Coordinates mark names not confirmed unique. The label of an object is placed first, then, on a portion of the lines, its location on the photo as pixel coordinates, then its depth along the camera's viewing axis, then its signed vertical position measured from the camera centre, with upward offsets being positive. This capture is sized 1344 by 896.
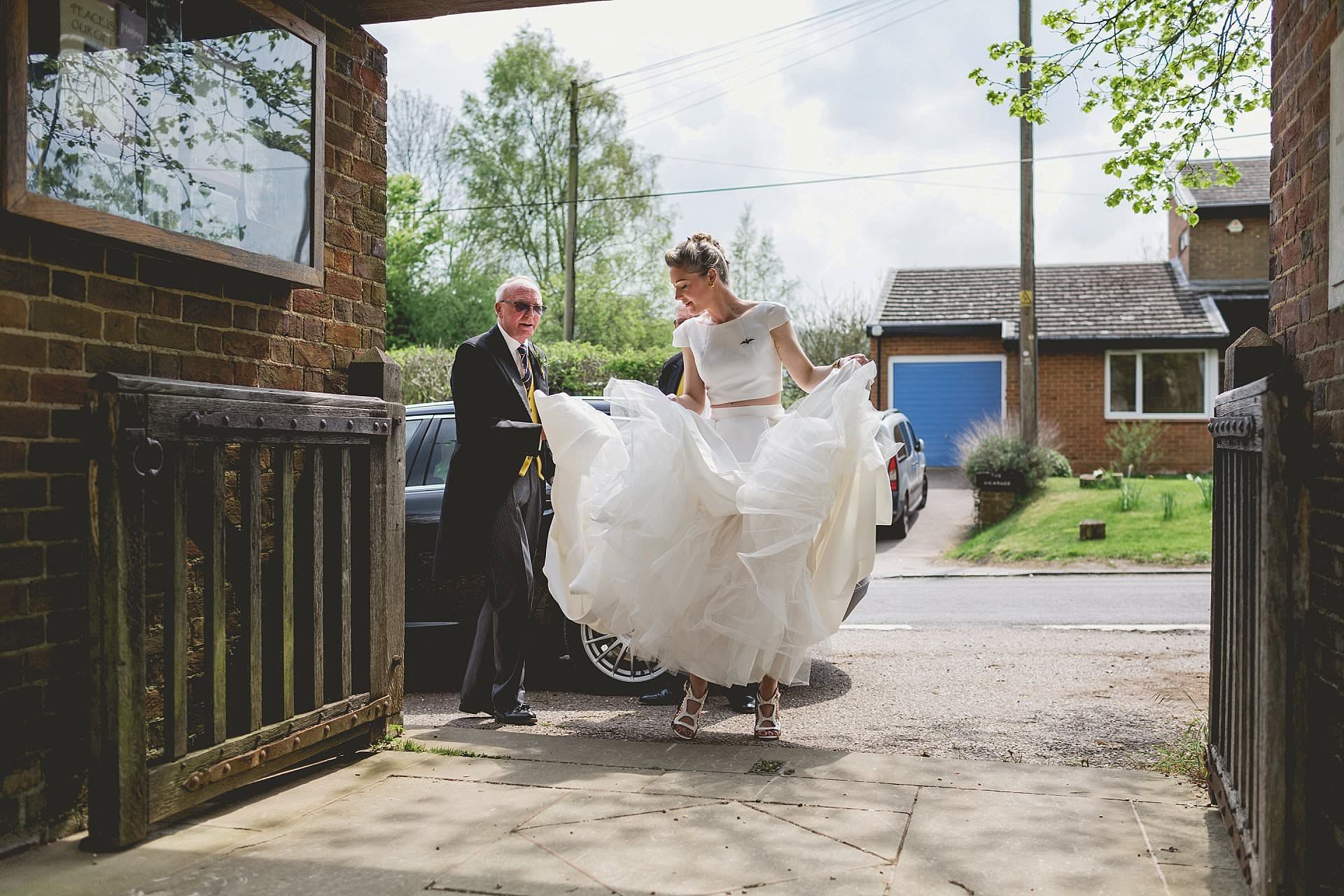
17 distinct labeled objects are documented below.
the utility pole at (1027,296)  17.77 +2.60
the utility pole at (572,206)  24.44 +5.75
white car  15.13 -0.36
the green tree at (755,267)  40.59 +7.18
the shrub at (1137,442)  21.62 +0.20
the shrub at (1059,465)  18.69 -0.24
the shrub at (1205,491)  15.04 -0.56
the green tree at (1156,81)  6.12 +2.24
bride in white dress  4.51 -0.32
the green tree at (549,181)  40.16 +10.45
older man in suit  5.28 -0.28
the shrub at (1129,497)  15.43 -0.67
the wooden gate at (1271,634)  2.64 -0.48
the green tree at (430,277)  42.84 +7.20
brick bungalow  24.31 +2.66
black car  6.02 -1.00
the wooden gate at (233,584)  3.16 -0.47
